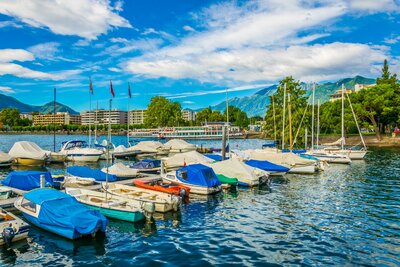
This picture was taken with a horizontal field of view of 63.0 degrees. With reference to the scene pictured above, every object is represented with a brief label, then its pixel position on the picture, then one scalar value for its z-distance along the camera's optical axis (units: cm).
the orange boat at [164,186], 2886
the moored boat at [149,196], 2459
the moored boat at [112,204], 2223
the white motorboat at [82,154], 6147
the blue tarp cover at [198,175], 3128
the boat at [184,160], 4500
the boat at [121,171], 3656
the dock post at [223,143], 4891
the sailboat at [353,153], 6244
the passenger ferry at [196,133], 16475
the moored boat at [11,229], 1750
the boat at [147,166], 4209
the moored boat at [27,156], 5647
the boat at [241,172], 3494
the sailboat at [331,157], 5633
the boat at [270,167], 4216
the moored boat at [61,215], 1873
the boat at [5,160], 5309
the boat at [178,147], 8156
